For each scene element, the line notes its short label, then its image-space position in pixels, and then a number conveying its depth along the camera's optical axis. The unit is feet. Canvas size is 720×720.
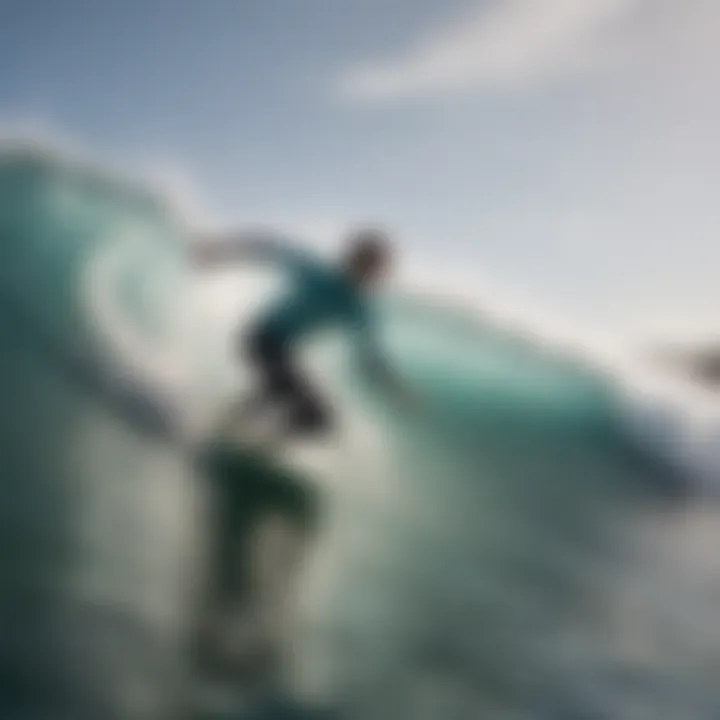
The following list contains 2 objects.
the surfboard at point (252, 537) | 12.98
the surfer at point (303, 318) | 13.25
